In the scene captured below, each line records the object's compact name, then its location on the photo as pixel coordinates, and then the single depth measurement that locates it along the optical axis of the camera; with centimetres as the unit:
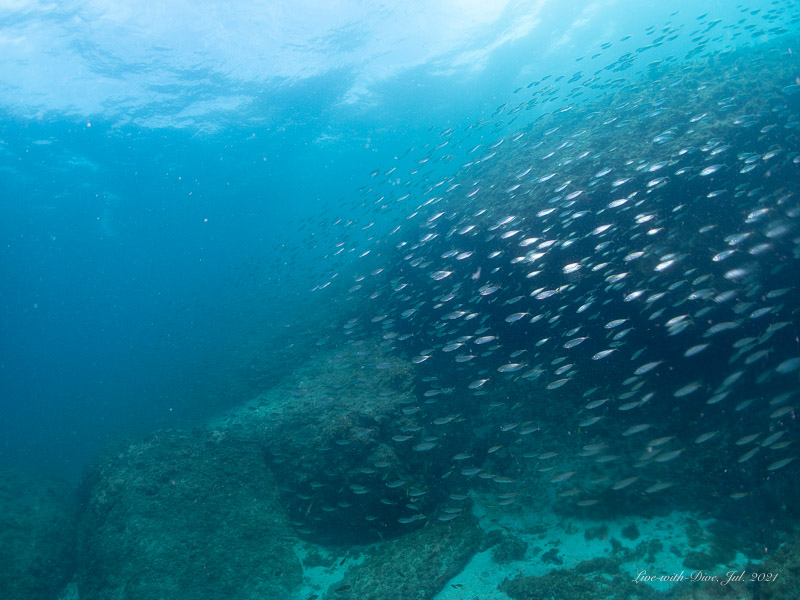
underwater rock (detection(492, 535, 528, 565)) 746
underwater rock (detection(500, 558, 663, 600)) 603
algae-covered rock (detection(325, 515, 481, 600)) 712
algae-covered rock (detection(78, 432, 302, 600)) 804
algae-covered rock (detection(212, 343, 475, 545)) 859
